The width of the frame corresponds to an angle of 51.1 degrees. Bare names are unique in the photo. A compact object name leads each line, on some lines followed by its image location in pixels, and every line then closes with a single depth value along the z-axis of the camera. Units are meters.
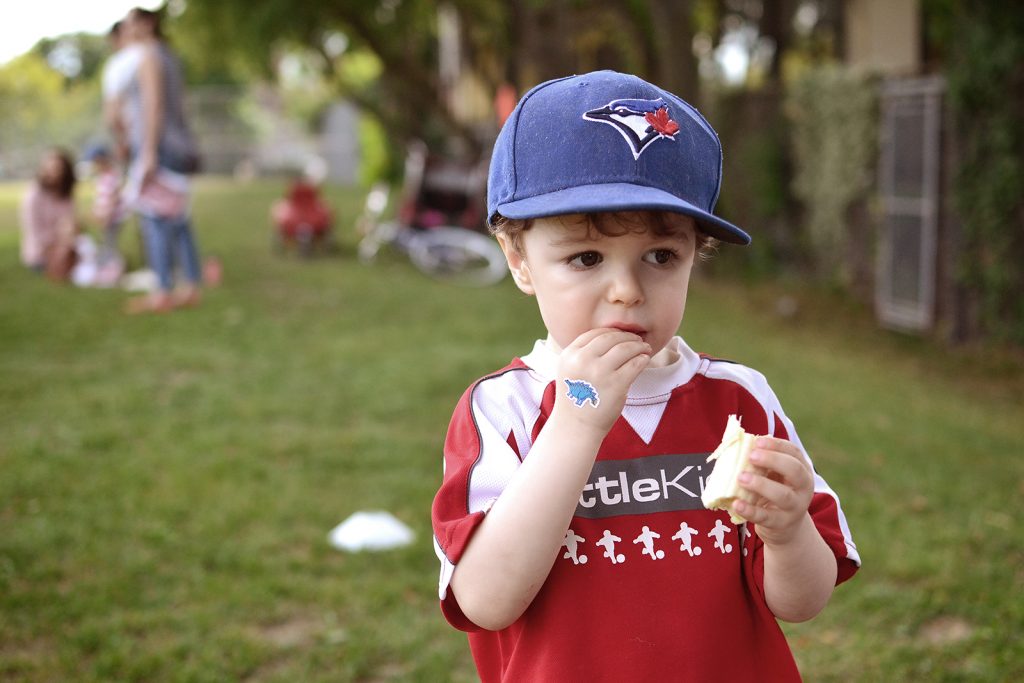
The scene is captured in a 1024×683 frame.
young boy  1.50
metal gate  8.62
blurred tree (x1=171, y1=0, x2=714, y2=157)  12.48
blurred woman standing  8.13
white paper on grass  4.24
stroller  11.81
